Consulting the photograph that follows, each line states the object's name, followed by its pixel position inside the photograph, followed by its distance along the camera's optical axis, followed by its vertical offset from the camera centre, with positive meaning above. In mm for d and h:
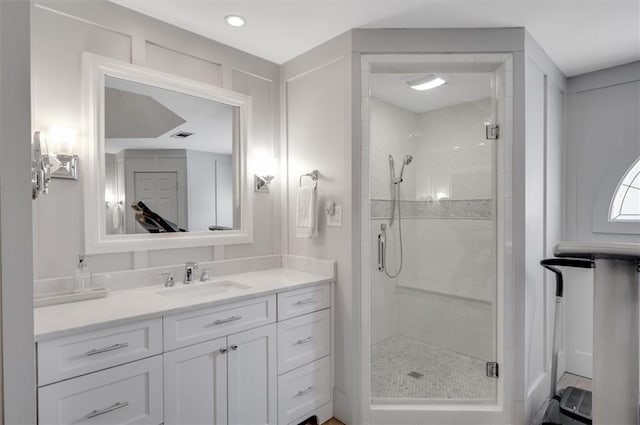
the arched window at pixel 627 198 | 2736 +74
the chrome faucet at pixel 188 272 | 2174 -391
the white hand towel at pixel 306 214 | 2441 -36
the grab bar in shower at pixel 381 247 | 2439 -269
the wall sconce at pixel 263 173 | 2646 +276
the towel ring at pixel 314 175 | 2494 +243
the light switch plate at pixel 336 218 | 2354 -63
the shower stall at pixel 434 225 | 2271 -120
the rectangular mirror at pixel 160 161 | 1903 +303
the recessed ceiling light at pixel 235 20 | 2111 +1164
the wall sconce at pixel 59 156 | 1673 +270
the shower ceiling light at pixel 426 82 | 2344 +855
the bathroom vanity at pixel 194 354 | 1354 -683
